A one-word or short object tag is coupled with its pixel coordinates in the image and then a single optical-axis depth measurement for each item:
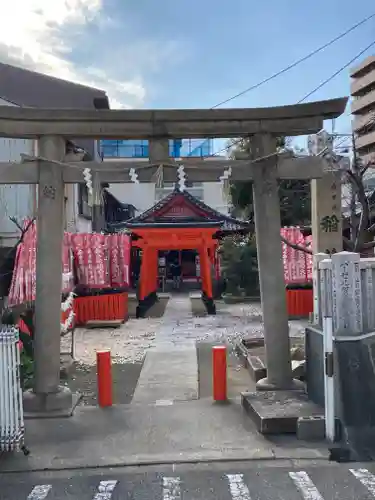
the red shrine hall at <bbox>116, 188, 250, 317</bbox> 19.58
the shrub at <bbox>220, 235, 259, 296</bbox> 23.86
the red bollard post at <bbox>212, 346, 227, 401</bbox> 8.06
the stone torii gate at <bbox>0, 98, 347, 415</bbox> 7.86
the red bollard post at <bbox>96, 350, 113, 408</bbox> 7.88
